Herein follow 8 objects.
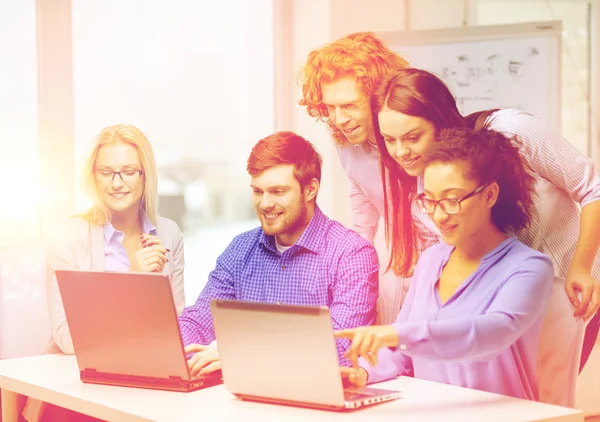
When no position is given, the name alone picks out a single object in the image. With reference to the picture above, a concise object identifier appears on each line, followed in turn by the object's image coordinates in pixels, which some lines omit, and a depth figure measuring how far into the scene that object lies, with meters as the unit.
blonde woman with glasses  3.82
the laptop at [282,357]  2.64
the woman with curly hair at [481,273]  2.81
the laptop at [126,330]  2.88
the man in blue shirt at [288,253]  3.28
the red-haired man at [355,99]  3.52
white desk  2.63
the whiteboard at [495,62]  4.37
